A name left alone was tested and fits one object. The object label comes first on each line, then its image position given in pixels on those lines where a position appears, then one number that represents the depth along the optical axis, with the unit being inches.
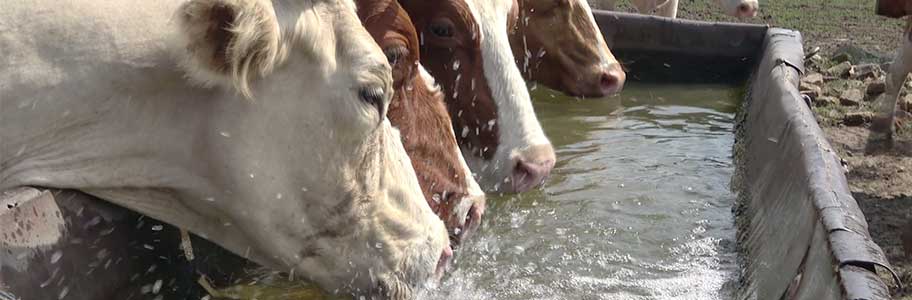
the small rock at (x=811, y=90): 309.1
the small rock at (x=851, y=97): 309.1
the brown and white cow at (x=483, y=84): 172.9
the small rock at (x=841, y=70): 346.9
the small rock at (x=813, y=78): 324.2
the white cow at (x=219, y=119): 108.3
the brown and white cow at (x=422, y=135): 146.9
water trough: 108.7
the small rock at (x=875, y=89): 319.9
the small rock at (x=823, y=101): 307.0
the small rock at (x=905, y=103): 298.5
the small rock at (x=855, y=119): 289.1
